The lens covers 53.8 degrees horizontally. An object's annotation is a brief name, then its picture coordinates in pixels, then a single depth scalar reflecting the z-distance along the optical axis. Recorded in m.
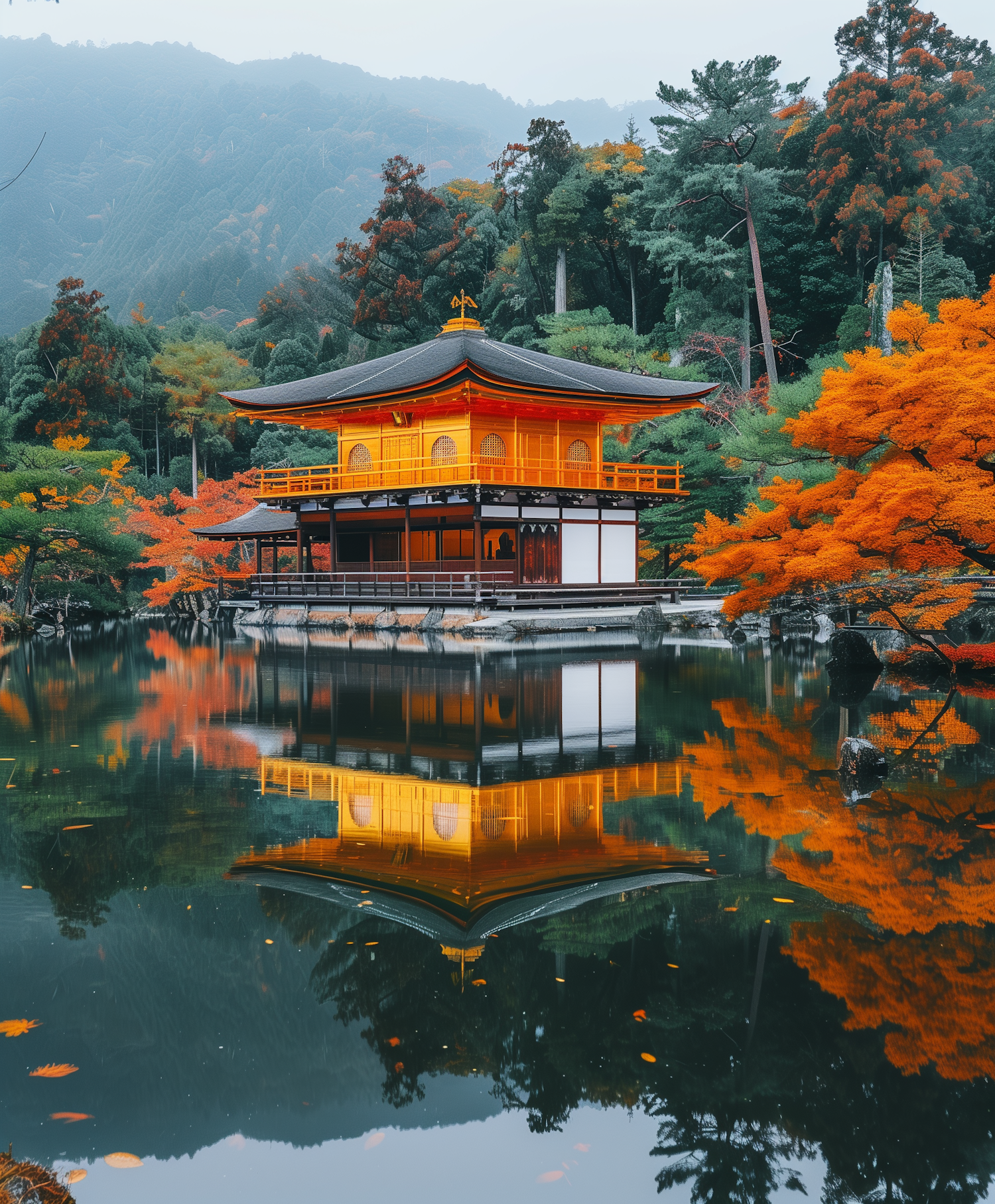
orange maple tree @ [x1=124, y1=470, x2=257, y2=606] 37.56
